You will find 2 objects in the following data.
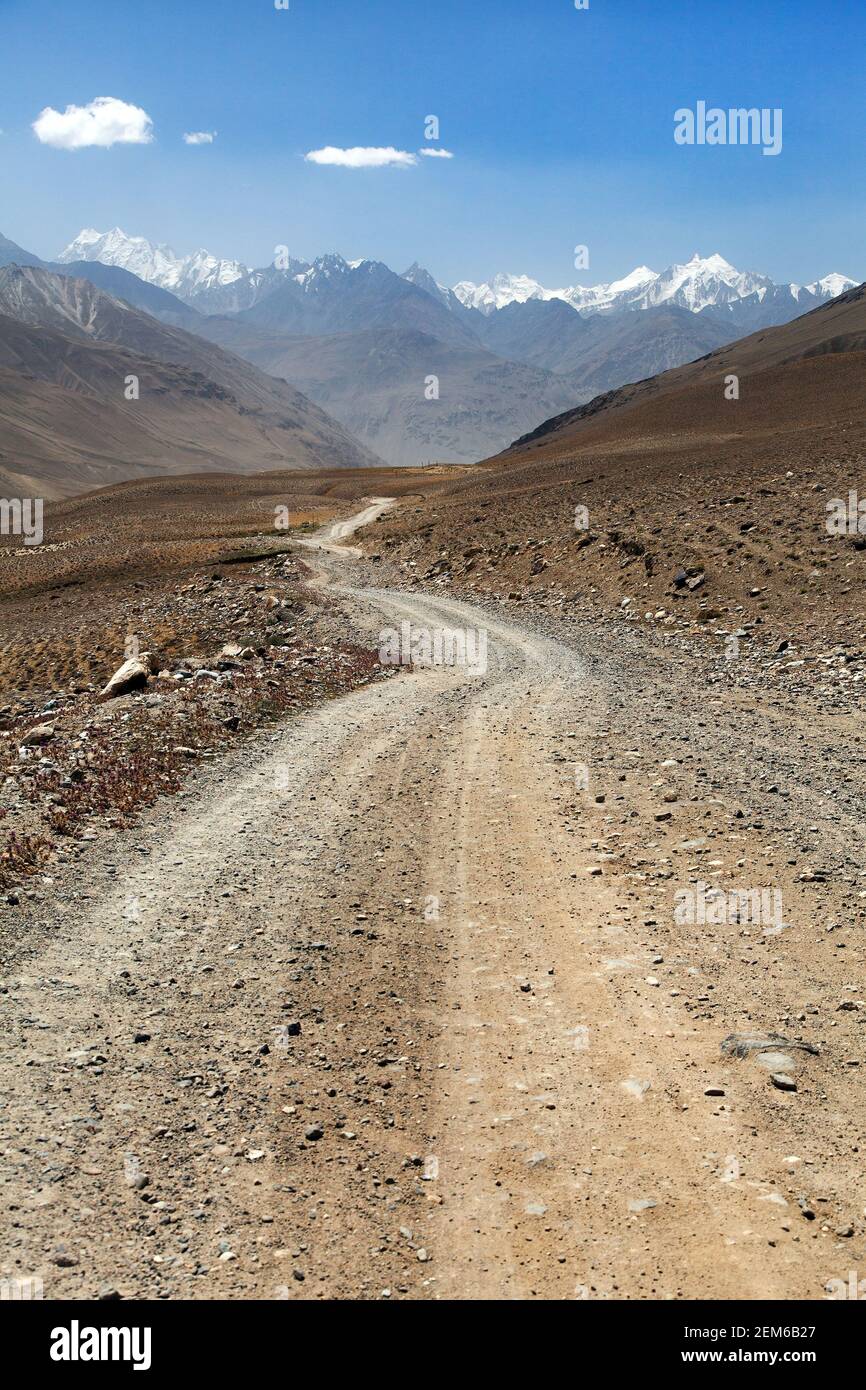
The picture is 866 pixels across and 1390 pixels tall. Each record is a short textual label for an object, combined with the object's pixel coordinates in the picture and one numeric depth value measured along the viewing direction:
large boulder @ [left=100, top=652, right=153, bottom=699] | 22.88
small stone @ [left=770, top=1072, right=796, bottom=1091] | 6.76
